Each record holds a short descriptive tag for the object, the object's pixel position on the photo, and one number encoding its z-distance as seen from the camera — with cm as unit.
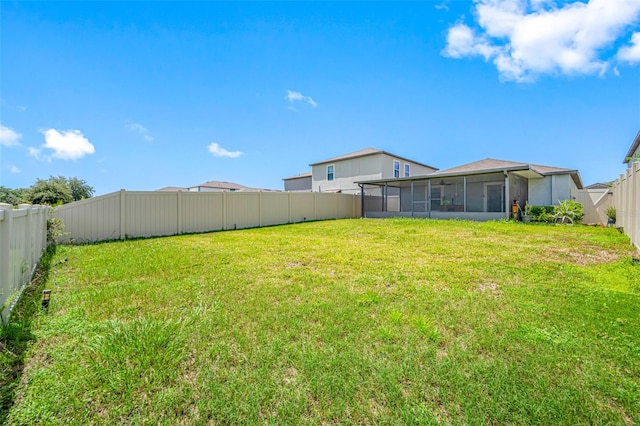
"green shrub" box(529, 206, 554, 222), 1294
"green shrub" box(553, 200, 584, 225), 1235
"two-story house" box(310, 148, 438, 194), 2047
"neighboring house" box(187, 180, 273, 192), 3368
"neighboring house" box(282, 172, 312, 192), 2705
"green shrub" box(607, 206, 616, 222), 1157
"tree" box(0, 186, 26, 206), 2160
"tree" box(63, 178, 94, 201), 2247
